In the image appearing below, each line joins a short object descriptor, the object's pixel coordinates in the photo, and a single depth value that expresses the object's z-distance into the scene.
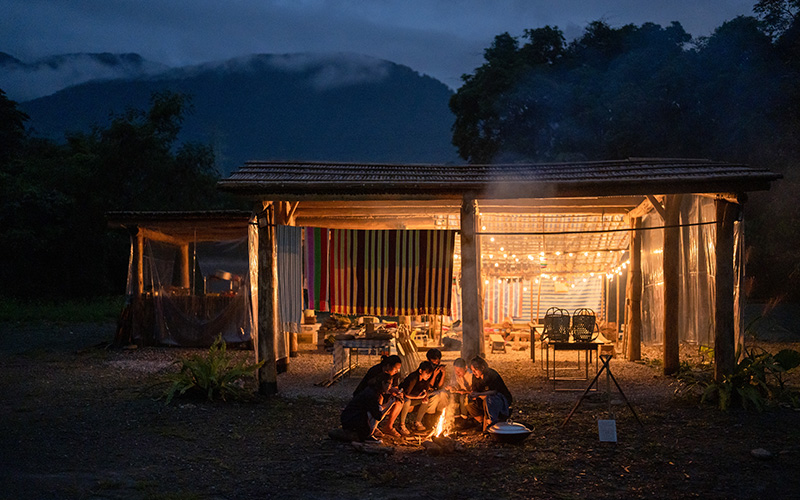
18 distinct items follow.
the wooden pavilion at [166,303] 15.54
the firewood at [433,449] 6.83
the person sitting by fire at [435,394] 8.13
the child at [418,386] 8.01
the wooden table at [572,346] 10.35
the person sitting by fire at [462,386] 8.13
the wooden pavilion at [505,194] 9.09
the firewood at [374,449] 6.82
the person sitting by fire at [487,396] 7.66
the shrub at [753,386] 8.59
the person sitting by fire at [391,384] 7.61
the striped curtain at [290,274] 9.87
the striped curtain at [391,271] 9.89
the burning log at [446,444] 6.85
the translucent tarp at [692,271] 11.44
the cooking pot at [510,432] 7.17
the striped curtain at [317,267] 10.04
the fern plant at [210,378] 9.24
